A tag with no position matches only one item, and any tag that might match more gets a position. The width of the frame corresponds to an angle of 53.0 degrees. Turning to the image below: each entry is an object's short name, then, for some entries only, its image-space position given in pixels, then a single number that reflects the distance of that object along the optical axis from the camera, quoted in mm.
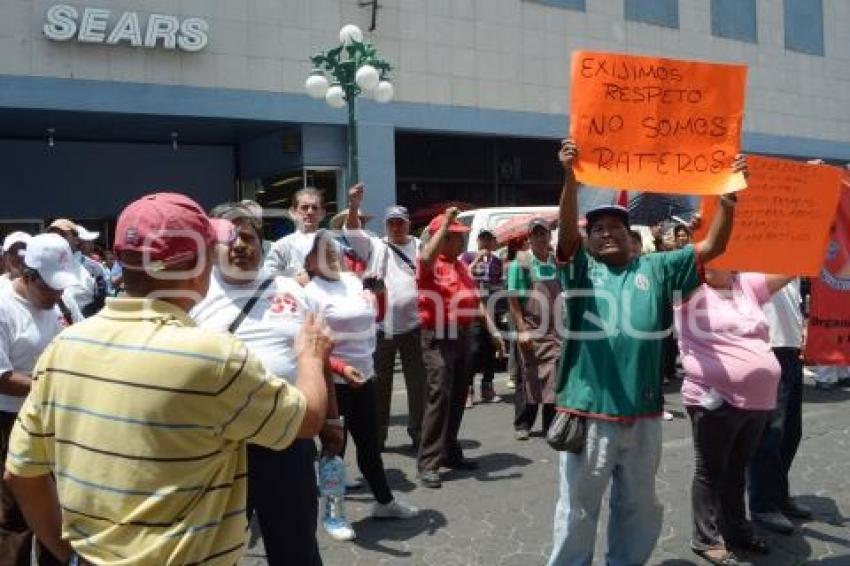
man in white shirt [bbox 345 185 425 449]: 6391
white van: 12508
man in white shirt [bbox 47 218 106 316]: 7414
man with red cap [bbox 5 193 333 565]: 1965
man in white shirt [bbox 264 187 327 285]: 5516
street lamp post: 12979
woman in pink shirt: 4195
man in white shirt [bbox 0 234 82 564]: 3566
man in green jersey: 3611
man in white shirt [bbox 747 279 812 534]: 4789
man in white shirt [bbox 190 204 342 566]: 3340
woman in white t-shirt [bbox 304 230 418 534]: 4793
